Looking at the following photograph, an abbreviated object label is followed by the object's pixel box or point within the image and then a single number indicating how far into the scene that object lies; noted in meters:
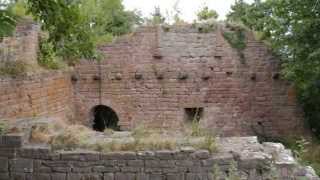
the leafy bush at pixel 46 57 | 9.63
